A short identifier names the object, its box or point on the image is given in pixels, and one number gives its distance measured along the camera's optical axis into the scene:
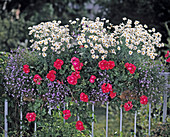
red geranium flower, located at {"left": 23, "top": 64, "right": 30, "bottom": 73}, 3.06
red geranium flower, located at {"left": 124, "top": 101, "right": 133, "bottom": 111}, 3.26
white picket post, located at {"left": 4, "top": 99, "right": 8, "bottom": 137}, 3.27
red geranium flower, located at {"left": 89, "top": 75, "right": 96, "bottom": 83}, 3.07
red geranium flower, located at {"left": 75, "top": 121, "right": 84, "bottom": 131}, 3.12
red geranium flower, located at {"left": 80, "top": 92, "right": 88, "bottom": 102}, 3.07
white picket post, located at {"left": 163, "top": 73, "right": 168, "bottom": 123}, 3.62
